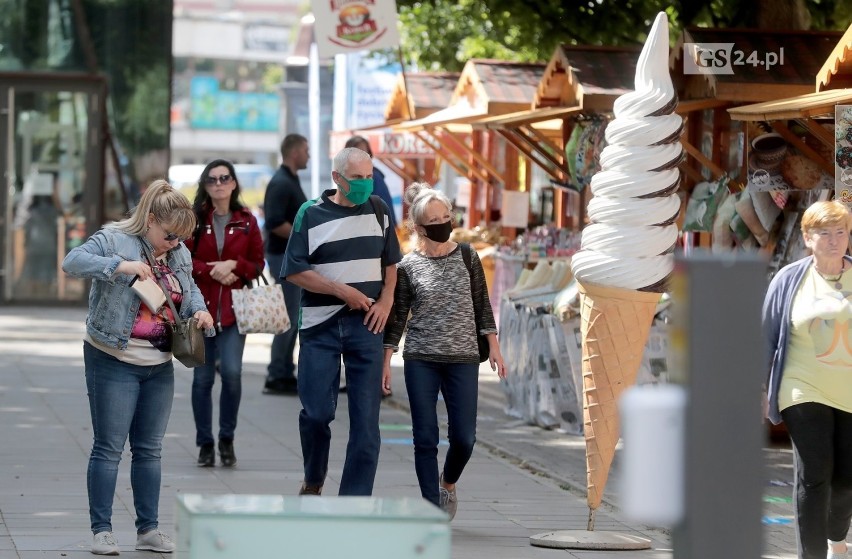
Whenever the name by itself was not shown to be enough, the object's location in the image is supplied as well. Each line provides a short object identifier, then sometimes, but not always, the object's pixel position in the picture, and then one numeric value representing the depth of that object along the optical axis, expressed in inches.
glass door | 1688.0
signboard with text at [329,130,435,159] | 1664.6
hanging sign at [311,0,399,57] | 1133.1
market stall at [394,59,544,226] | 1198.3
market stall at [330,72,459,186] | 1473.9
